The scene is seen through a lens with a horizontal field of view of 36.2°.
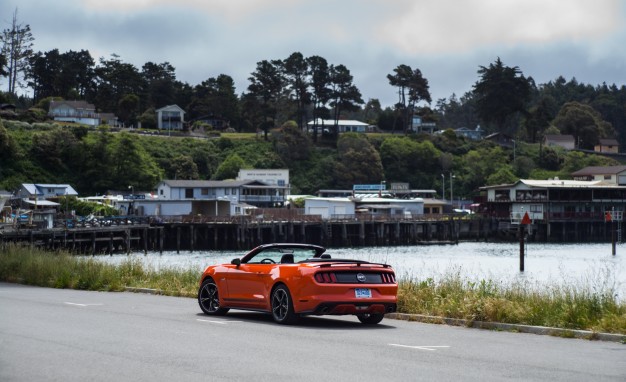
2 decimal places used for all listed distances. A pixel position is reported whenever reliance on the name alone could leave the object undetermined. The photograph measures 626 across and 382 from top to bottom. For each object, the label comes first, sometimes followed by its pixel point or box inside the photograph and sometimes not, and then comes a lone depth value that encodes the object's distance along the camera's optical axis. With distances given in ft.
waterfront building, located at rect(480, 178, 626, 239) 398.62
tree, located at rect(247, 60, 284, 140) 548.72
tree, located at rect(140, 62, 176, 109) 599.98
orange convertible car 58.08
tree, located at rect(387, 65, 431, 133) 599.57
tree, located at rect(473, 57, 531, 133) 581.12
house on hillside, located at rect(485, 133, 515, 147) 592.19
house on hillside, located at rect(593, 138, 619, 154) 622.13
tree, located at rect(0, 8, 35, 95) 569.64
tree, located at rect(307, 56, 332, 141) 555.28
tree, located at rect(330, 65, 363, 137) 555.28
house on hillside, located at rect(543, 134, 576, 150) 600.80
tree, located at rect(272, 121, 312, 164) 499.92
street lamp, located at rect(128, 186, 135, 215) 356.42
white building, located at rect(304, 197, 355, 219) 395.75
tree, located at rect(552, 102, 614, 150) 632.79
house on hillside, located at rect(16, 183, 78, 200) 367.45
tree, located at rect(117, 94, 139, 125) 554.87
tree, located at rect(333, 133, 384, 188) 490.08
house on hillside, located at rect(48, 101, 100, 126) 511.40
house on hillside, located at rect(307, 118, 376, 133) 580.38
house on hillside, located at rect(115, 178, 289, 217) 360.48
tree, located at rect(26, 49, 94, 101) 587.27
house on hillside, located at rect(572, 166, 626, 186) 443.73
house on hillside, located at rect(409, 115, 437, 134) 616.06
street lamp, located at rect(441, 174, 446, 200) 486.79
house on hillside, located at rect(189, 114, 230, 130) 590.55
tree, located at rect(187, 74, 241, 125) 597.52
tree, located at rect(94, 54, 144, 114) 577.02
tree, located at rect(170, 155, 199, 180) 447.42
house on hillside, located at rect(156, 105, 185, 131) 559.38
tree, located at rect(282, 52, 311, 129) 556.92
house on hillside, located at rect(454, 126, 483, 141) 638.94
